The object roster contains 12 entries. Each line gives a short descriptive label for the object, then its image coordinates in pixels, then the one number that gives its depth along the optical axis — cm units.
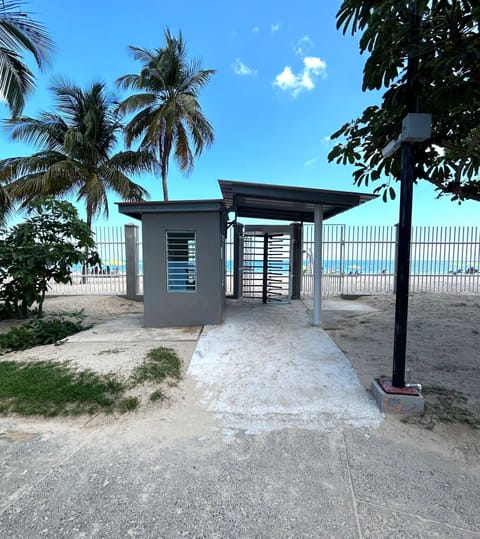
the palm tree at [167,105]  1248
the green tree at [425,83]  246
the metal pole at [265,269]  911
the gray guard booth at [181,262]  608
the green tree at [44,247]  653
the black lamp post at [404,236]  279
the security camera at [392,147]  287
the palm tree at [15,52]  740
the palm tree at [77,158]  1266
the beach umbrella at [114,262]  1034
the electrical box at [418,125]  267
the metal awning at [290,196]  554
